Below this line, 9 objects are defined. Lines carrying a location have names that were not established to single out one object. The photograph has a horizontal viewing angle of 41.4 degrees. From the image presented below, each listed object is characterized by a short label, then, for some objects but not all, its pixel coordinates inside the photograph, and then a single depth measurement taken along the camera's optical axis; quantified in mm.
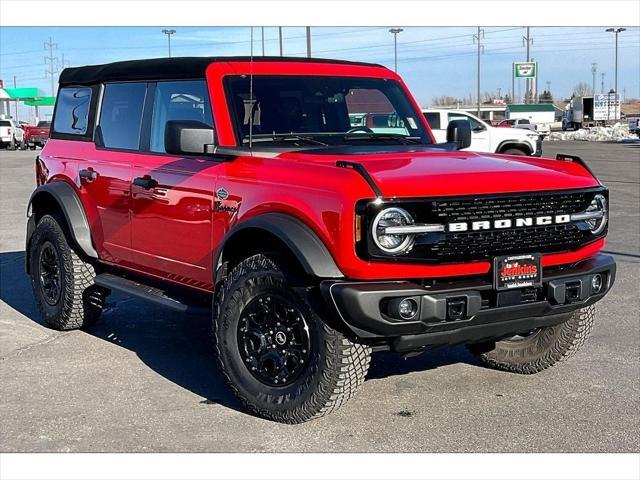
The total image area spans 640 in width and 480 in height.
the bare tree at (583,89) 142925
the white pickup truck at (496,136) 20859
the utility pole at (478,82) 63578
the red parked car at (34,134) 49688
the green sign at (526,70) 92750
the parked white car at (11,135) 49594
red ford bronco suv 4090
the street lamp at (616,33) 75012
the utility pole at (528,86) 88062
